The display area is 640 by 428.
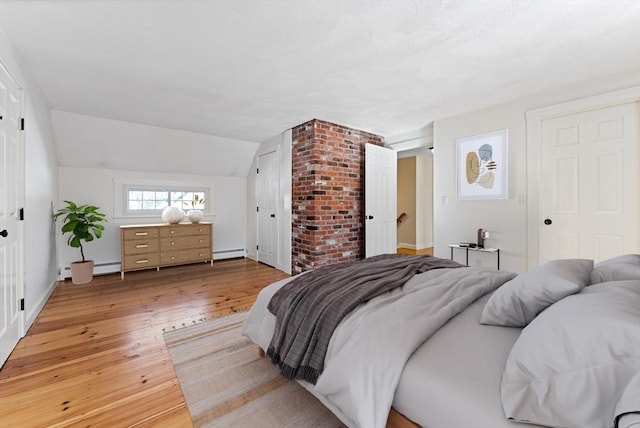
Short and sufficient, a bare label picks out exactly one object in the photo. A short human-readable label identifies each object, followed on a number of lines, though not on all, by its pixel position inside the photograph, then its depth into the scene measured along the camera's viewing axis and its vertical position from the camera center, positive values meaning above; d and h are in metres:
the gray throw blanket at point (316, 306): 1.37 -0.50
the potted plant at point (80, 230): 3.67 -0.21
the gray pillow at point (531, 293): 1.14 -0.34
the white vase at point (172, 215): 4.73 -0.02
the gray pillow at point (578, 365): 0.74 -0.44
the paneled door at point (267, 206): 4.85 +0.12
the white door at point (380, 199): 4.34 +0.21
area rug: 1.46 -1.04
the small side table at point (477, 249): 3.33 -0.45
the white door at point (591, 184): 2.66 +0.28
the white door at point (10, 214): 1.93 +0.00
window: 4.77 +0.27
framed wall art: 3.37 +0.58
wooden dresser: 4.28 -0.50
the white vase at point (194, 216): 4.91 -0.04
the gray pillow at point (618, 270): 1.27 -0.27
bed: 0.76 -0.50
